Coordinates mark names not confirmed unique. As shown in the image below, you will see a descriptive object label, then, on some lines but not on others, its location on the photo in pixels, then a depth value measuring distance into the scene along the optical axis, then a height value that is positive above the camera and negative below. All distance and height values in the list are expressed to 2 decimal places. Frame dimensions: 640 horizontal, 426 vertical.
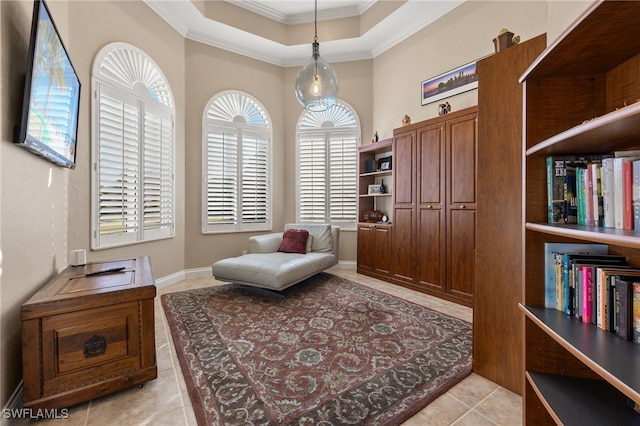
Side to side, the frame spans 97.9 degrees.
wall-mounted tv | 1.47 +0.74
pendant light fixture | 2.84 +1.35
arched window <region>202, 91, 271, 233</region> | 4.42 +0.83
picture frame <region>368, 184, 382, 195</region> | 4.43 +0.39
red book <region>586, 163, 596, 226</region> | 1.11 +0.06
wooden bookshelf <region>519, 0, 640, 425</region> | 0.88 +0.14
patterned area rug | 1.54 -1.06
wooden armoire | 3.16 +0.10
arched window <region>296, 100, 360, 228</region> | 4.96 +0.88
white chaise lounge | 3.18 -0.59
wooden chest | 1.43 -0.70
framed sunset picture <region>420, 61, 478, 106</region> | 3.45 +1.72
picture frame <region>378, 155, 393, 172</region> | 4.31 +0.79
